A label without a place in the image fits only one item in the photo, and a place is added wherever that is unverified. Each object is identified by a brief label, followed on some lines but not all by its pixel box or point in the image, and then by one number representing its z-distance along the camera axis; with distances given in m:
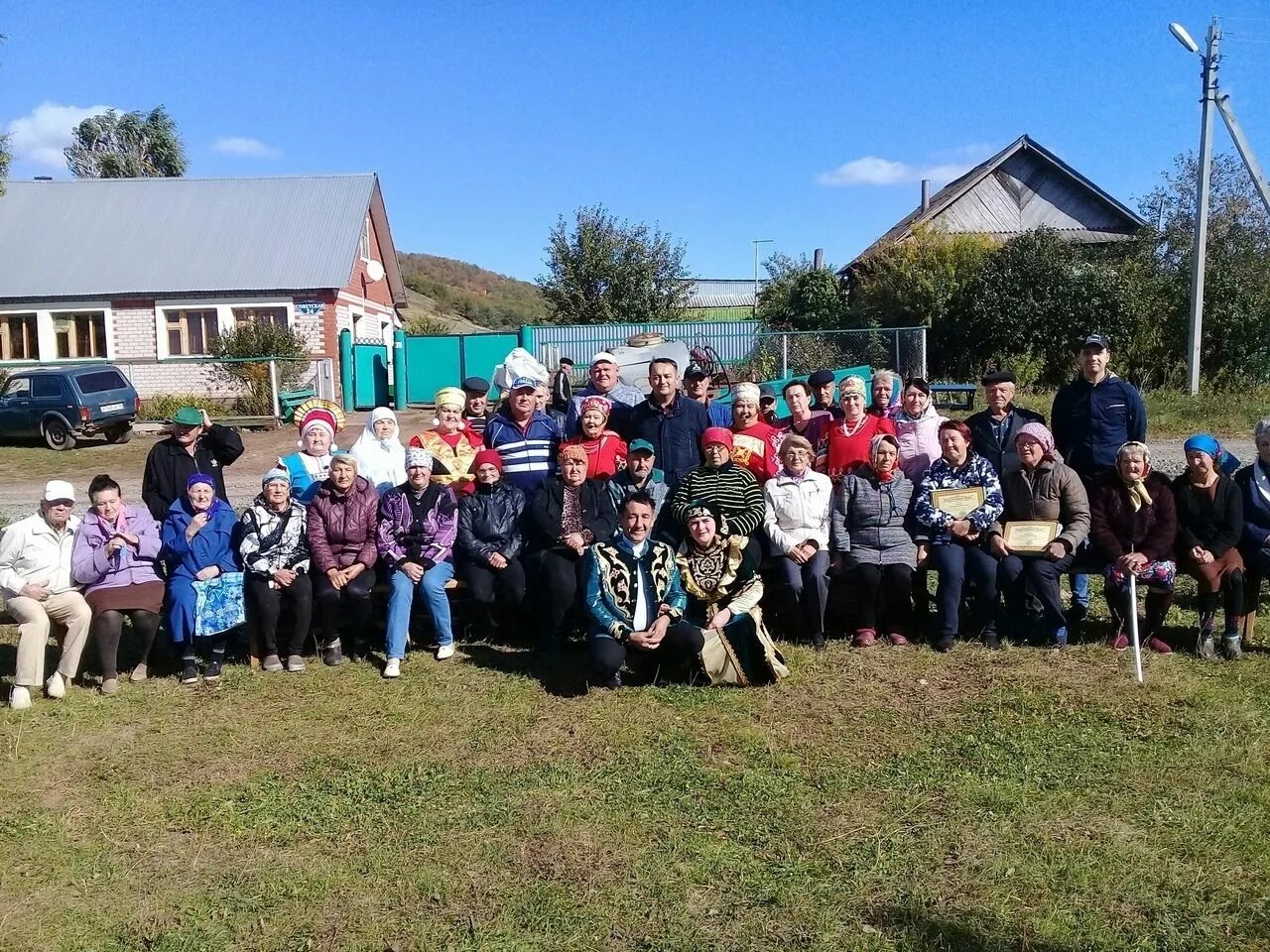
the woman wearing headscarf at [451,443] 6.23
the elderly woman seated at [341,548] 5.71
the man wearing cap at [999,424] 6.17
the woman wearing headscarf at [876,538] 5.83
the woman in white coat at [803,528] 5.79
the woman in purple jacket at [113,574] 5.42
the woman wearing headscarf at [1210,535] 5.54
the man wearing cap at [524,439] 6.33
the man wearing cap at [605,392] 6.57
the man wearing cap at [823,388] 7.06
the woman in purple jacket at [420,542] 5.78
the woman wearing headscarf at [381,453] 6.31
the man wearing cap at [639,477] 5.71
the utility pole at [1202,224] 16.38
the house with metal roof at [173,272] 23.42
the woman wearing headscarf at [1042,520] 5.69
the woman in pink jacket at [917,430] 6.30
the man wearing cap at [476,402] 7.27
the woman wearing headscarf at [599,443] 6.08
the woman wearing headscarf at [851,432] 6.13
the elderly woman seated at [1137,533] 5.60
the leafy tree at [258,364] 19.88
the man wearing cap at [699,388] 7.11
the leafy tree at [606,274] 28.70
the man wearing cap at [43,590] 5.23
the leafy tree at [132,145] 49.16
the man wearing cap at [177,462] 6.00
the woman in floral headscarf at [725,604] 5.15
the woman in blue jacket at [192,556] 5.54
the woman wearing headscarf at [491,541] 5.93
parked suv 17.45
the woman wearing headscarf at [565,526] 5.86
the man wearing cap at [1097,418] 6.18
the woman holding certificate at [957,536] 5.75
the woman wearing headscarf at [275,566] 5.65
